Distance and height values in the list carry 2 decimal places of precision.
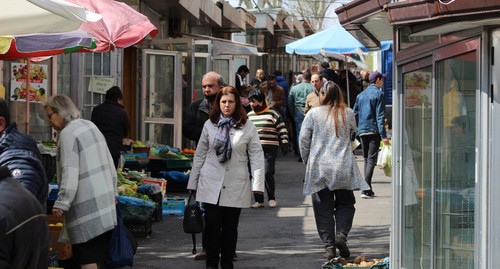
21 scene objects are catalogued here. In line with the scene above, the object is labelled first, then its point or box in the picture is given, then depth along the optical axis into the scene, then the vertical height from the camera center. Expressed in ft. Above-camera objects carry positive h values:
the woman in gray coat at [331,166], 34.17 -0.93
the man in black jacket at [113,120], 45.52 +0.66
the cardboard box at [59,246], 29.12 -2.98
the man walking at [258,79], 79.51 +4.42
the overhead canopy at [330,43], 59.53 +5.33
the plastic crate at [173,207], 47.44 -3.10
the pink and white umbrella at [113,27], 33.73 +3.40
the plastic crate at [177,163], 57.16 -1.42
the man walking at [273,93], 70.90 +2.88
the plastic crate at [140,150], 57.72 -0.75
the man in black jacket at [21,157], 22.36 -0.46
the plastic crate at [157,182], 47.16 -2.00
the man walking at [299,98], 74.69 +2.70
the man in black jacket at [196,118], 37.73 +0.63
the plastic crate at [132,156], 53.78 -1.02
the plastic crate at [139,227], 40.34 -3.39
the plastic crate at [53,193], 35.09 -1.86
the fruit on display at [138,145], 57.82 -0.49
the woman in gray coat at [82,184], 27.14 -1.23
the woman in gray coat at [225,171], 31.76 -1.02
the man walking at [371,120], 52.19 +0.83
